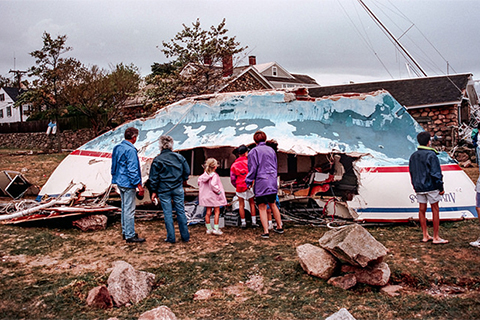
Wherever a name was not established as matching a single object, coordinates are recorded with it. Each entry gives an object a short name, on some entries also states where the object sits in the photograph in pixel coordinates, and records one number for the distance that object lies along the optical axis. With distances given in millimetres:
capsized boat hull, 7734
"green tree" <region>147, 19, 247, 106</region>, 22000
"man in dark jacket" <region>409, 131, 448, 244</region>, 6015
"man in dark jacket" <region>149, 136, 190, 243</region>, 6684
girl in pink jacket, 7352
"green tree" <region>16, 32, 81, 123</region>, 27531
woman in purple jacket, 6914
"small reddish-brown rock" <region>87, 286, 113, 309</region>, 4367
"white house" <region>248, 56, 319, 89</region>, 42812
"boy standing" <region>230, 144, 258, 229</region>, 7668
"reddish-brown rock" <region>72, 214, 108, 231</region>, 7738
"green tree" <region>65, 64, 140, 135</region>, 27344
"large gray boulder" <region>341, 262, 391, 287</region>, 4614
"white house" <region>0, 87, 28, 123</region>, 51625
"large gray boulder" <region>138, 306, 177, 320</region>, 3730
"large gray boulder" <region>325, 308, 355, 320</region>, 3501
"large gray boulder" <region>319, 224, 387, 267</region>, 4613
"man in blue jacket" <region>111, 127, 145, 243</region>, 6660
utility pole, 50416
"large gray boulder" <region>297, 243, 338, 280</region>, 4898
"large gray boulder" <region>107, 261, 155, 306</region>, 4449
